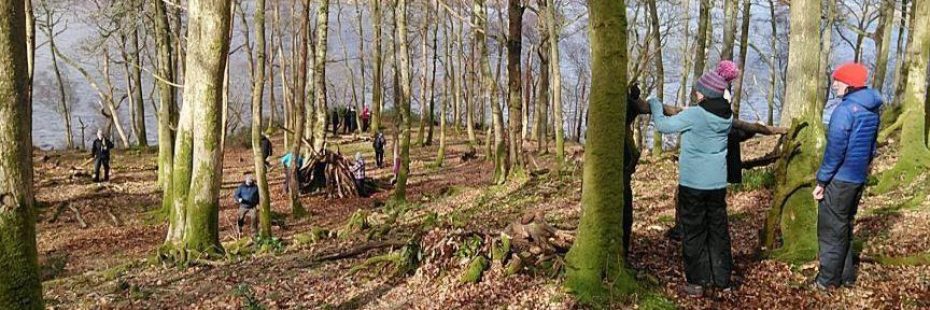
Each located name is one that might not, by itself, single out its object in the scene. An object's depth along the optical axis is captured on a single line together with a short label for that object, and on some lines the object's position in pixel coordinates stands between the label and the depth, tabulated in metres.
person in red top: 32.88
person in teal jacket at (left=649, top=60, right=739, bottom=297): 4.50
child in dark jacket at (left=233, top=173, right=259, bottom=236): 11.57
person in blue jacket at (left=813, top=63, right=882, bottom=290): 4.38
